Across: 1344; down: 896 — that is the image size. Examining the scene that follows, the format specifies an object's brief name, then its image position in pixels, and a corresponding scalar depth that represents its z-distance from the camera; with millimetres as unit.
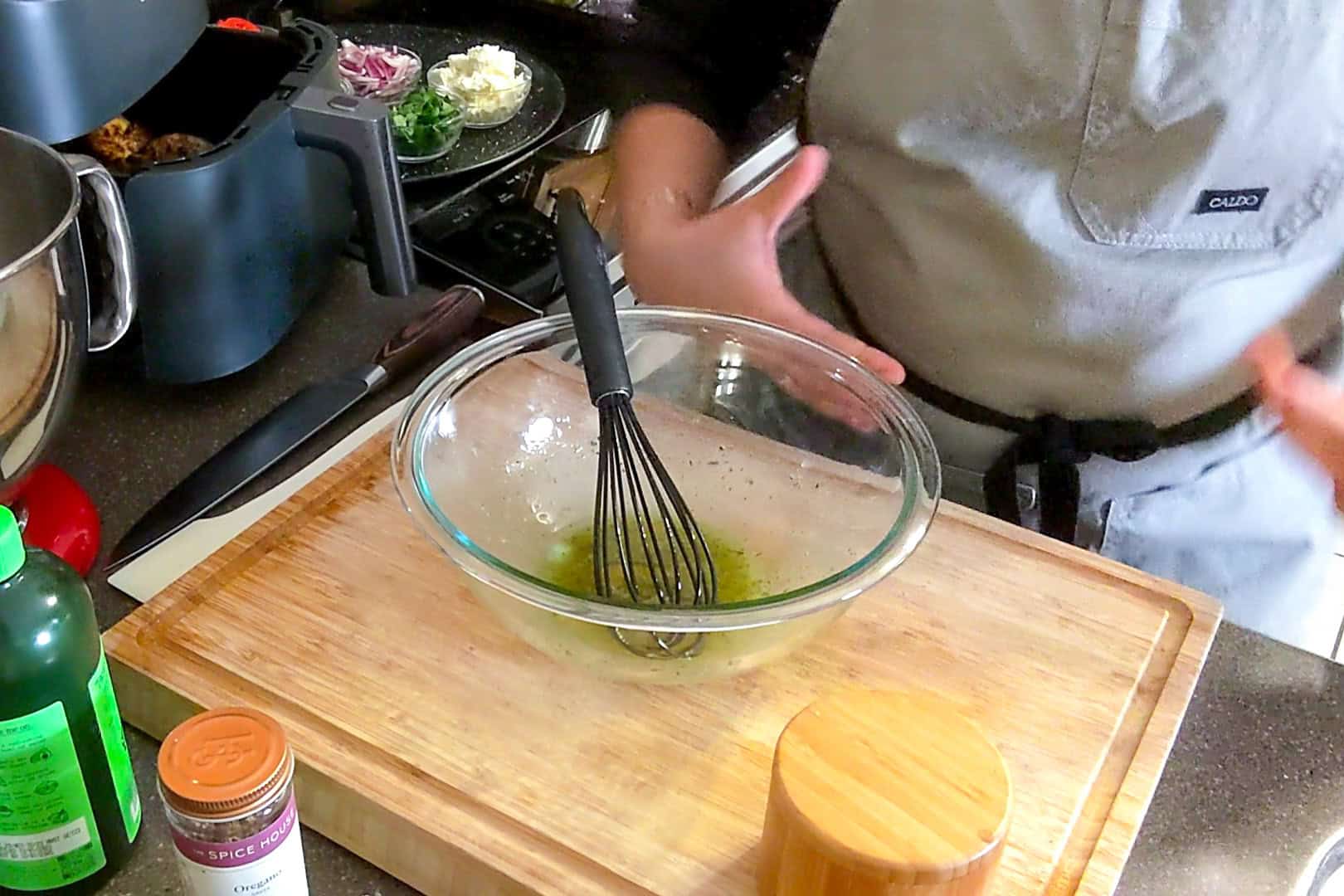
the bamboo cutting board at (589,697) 462
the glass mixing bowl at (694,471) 502
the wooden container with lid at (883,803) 390
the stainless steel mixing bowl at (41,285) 465
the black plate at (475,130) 941
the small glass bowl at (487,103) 969
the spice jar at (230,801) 369
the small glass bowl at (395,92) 965
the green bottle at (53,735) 384
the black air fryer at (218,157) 523
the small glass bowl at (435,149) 925
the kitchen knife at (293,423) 590
